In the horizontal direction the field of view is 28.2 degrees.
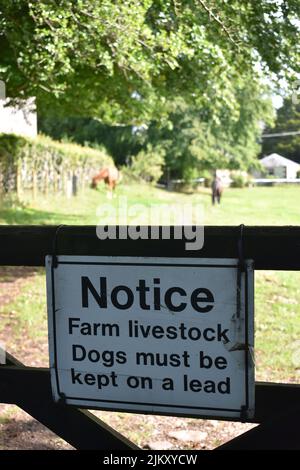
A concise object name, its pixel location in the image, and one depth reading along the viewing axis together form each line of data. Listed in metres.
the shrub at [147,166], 43.81
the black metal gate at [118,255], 2.01
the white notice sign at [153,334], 1.99
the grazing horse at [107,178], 34.12
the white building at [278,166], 65.12
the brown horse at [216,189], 27.43
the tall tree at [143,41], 7.85
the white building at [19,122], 15.96
